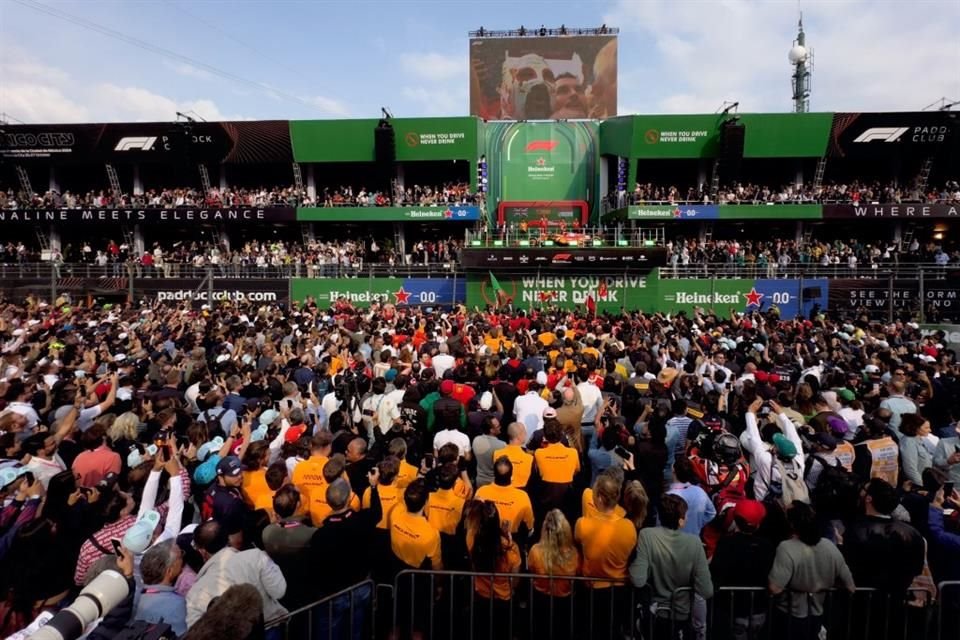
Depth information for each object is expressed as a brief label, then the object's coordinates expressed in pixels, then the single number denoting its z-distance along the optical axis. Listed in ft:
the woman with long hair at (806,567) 12.94
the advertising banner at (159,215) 97.96
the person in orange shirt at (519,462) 17.19
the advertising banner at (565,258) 74.90
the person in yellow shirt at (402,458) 16.76
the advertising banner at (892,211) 90.89
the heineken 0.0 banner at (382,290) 80.48
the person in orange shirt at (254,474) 16.26
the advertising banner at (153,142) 100.07
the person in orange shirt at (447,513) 15.37
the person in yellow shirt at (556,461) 18.17
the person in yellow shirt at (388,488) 15.38
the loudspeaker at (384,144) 97.04
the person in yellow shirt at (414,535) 14.11
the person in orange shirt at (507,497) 15.34
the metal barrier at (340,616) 13.44
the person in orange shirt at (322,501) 15.23
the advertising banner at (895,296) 74.79
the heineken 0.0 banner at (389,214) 95.04
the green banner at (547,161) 106.52
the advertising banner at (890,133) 94.17
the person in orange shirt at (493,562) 13.97
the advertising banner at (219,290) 80.38
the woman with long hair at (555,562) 13.69
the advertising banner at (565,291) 78.07
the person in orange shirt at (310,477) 16.24
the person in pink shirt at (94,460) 17.47
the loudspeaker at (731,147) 91.71
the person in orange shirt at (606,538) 13.56
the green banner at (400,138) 98.63
